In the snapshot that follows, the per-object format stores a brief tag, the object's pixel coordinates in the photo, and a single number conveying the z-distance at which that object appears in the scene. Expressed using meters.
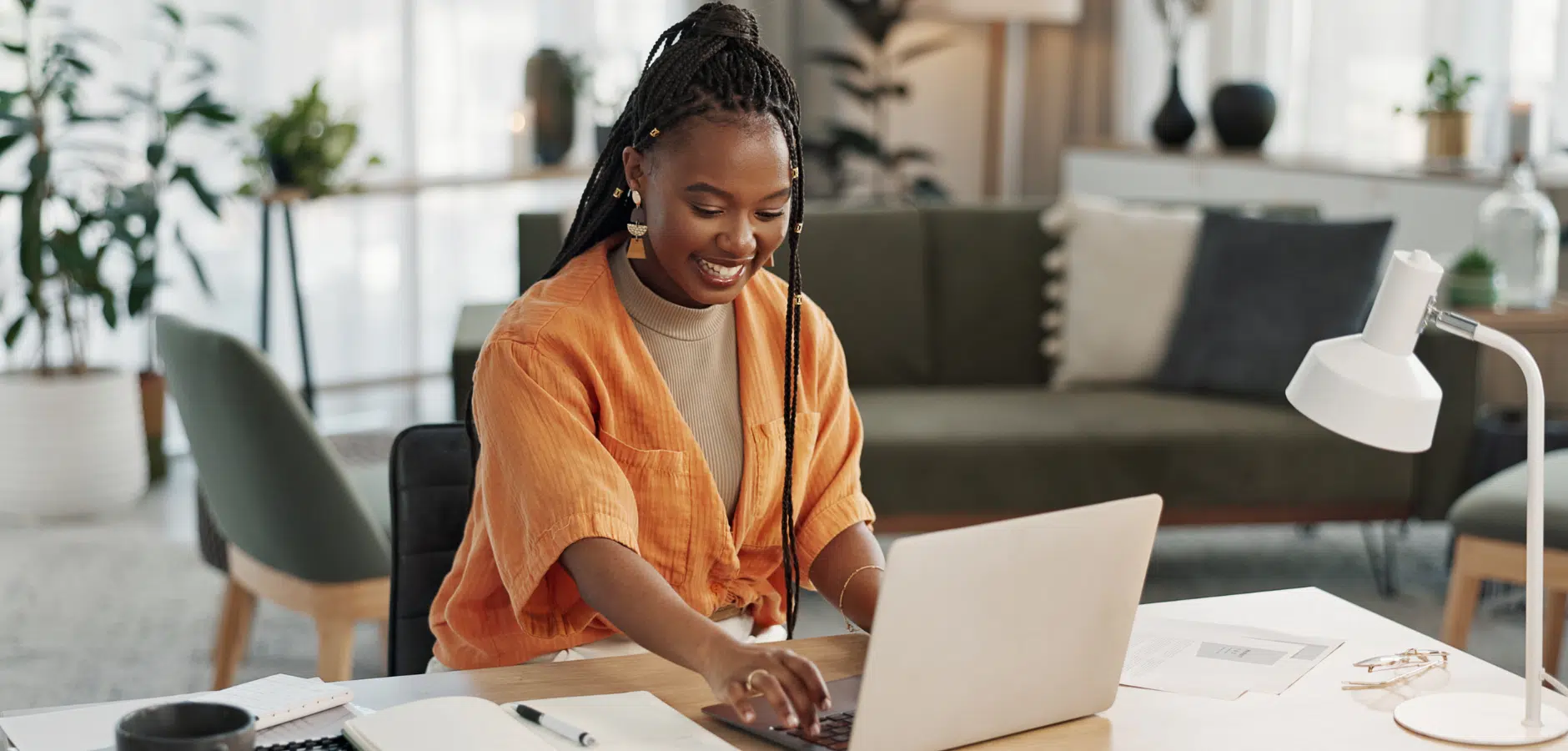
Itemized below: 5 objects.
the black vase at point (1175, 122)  5.20
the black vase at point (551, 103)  5.12
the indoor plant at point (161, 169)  3.93
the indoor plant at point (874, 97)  5.67
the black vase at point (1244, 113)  4.97
